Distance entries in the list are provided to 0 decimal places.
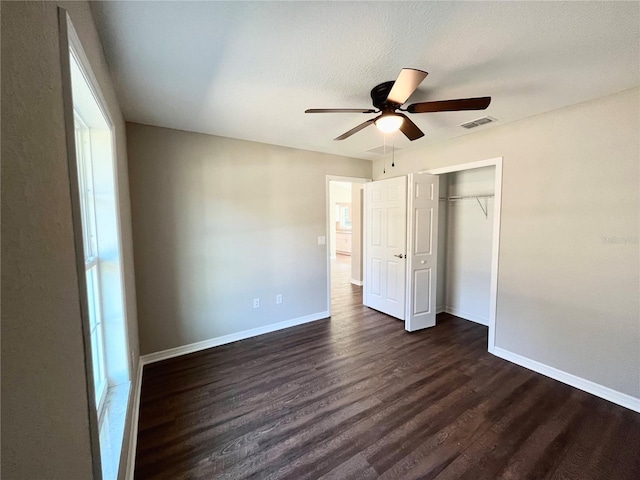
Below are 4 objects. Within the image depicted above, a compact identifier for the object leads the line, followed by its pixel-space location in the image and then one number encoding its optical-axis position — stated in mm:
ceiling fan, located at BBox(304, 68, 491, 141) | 1542
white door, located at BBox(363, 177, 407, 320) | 3629
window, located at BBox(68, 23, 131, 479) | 1505
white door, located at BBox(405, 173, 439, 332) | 3377
